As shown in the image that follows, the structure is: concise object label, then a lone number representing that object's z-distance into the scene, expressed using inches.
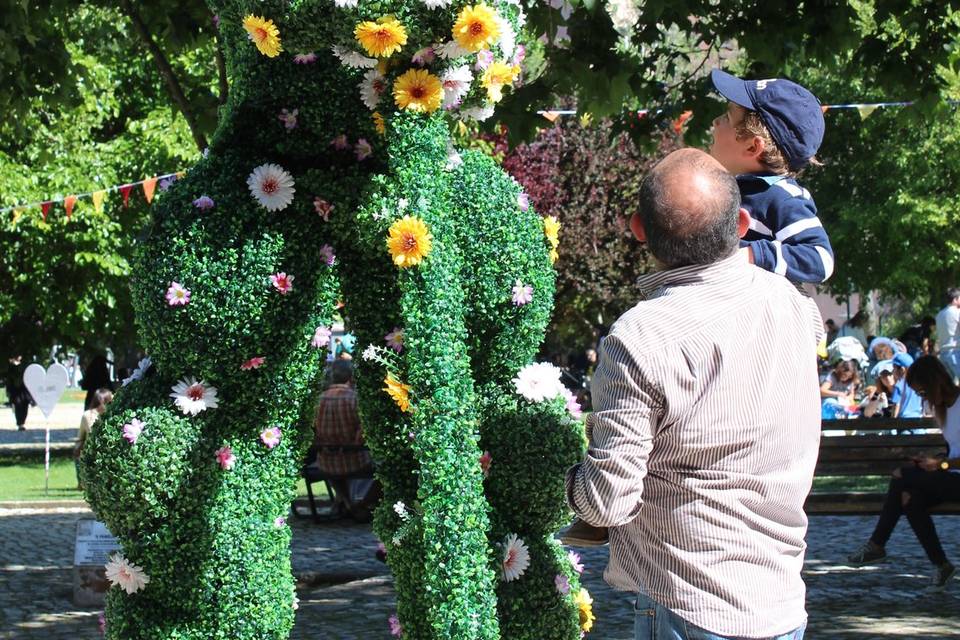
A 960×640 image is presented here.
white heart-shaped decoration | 617.0
